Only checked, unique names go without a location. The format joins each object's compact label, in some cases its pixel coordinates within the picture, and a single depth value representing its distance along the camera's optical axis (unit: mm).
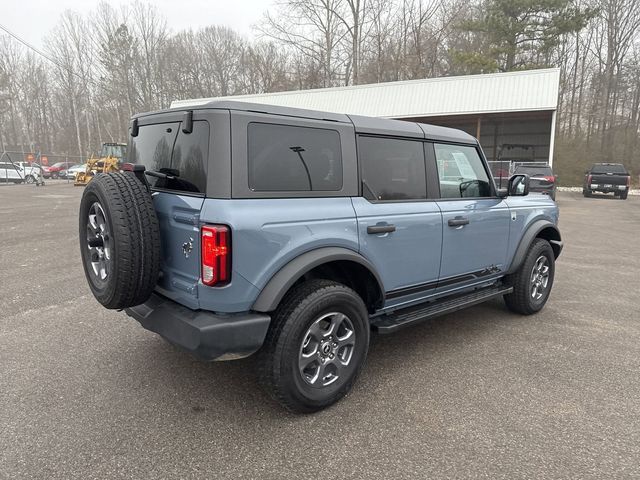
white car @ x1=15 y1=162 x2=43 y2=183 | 27750
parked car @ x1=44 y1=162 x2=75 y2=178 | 36656
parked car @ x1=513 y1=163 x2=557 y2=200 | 15648
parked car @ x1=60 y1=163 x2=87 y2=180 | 35231
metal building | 18047
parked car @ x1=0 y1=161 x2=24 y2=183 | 27000
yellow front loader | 24158
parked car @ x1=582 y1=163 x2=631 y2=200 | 21359
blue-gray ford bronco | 2438
